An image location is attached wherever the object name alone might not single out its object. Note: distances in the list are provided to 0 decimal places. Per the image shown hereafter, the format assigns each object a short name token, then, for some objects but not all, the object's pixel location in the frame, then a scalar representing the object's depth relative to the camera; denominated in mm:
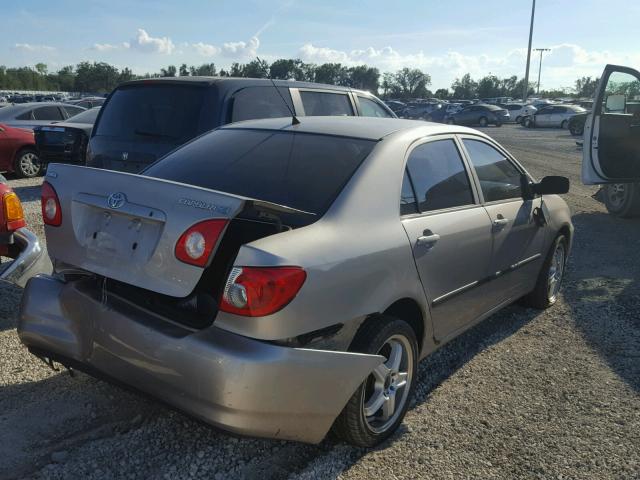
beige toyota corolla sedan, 2408
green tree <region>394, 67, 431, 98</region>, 127975
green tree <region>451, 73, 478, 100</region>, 121412
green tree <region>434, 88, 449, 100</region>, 121688
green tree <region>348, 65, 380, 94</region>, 97100
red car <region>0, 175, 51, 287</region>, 3711
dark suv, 5863
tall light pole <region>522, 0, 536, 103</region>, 63250
